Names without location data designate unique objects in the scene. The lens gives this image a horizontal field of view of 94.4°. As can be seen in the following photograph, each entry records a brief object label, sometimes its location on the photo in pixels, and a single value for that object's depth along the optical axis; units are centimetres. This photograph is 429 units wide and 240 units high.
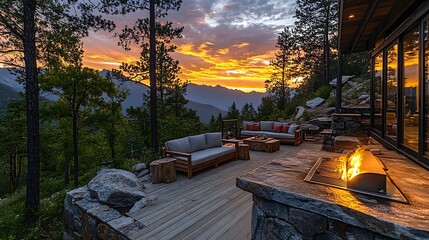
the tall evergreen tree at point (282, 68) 1783
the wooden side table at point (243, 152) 643
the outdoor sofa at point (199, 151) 497
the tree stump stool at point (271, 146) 745
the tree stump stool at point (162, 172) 457
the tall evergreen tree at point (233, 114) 1880
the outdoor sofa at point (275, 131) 844
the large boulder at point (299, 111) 1198
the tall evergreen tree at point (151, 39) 772
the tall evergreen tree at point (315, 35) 1430
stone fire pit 124
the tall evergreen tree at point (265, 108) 1633
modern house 240
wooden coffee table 747
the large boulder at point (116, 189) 343
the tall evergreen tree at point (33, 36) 477
